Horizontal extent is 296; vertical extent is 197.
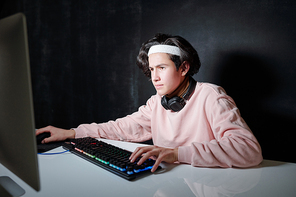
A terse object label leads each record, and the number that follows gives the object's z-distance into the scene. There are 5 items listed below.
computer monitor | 0.42
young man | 0.92
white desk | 0.69
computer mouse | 1.29
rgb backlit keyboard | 0.80
